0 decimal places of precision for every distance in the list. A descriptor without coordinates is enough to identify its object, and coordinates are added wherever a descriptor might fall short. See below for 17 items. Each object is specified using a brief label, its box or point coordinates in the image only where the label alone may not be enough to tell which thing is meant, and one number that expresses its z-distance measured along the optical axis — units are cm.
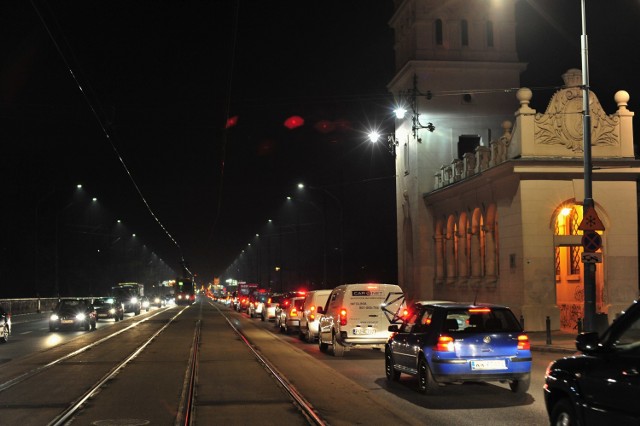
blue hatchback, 1398
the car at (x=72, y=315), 3875
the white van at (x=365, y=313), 2220
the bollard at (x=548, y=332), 2490
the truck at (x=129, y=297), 6769
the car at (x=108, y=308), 5222
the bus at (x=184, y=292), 10944
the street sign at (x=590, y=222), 2214
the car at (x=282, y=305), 3688
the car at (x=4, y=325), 2916
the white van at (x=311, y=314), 2939
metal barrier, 5335
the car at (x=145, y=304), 8374
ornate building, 3130
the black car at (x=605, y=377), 718
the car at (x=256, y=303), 5366
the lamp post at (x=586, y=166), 2209
